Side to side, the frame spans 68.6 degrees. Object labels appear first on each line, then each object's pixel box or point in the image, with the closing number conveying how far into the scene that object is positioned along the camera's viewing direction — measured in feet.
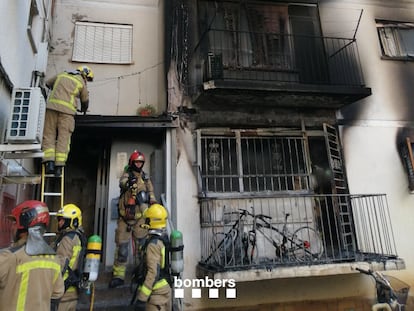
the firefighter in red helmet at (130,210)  15.23
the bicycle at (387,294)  14.73
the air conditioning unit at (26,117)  11.14
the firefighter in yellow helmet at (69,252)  10.67
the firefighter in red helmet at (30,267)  7.34
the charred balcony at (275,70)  19.45
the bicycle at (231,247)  16.58
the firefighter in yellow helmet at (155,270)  11.34
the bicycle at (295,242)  17.31
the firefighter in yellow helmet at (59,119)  14.52
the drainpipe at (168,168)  18.42
